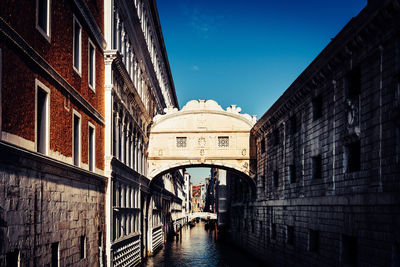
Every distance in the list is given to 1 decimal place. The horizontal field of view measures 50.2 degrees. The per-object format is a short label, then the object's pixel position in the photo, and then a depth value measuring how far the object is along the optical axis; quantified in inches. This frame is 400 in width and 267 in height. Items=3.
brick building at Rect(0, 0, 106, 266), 339.0
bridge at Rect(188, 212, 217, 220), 3184.1
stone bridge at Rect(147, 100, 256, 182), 1185.4
